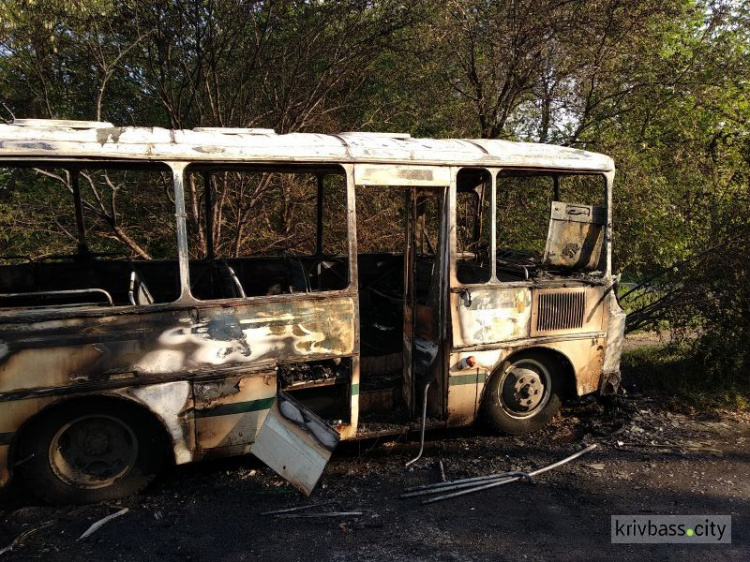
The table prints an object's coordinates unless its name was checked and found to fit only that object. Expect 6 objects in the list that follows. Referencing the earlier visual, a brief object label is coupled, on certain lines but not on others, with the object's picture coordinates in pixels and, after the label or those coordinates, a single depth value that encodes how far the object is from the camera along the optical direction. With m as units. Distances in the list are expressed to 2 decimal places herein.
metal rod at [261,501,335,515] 3.81
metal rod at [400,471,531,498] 4.09
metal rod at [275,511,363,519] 3.77
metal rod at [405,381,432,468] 4.57
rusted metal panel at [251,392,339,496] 3.81
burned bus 3.70
